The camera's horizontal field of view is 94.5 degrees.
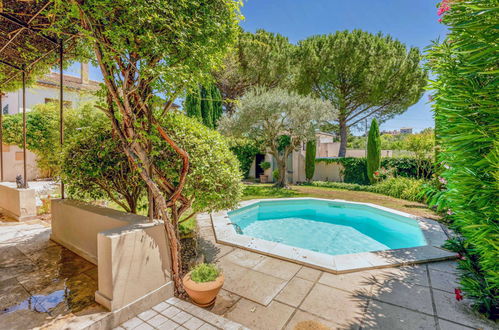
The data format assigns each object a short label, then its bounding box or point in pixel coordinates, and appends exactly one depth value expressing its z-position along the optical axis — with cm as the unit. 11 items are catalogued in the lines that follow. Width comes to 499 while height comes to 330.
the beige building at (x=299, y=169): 1764
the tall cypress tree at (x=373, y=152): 1459
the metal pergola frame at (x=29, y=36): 434
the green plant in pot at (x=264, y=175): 1789
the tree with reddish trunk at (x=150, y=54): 251
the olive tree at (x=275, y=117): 1263
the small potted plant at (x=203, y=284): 303
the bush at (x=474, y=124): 232
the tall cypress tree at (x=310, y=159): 1718
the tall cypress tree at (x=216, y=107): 1784
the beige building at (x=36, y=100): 1532
